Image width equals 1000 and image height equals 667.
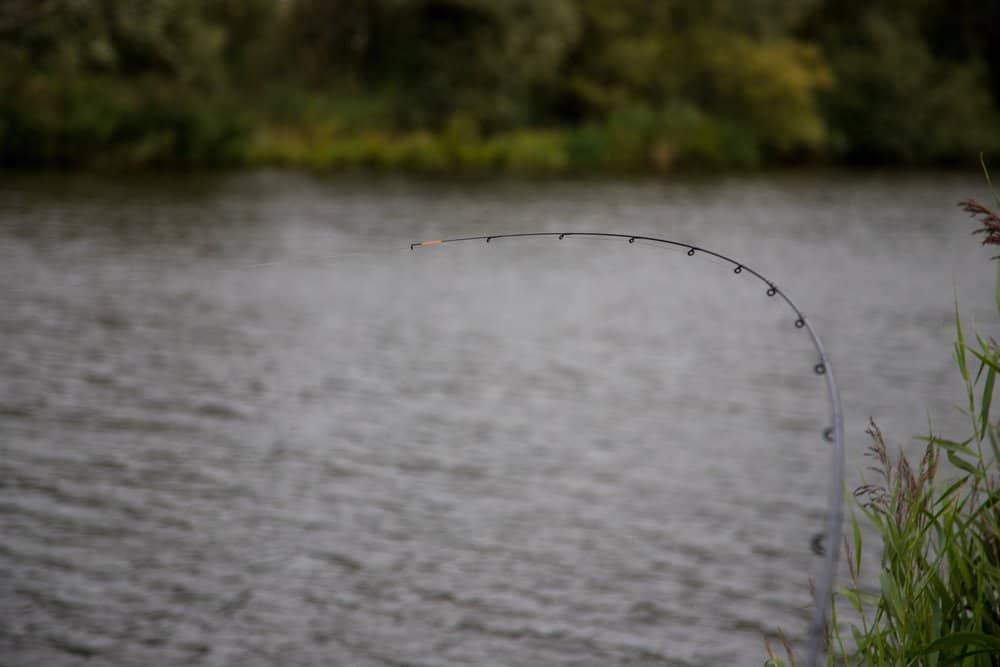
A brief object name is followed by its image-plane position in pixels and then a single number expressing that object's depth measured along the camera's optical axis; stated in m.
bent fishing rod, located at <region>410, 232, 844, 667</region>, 6.64
